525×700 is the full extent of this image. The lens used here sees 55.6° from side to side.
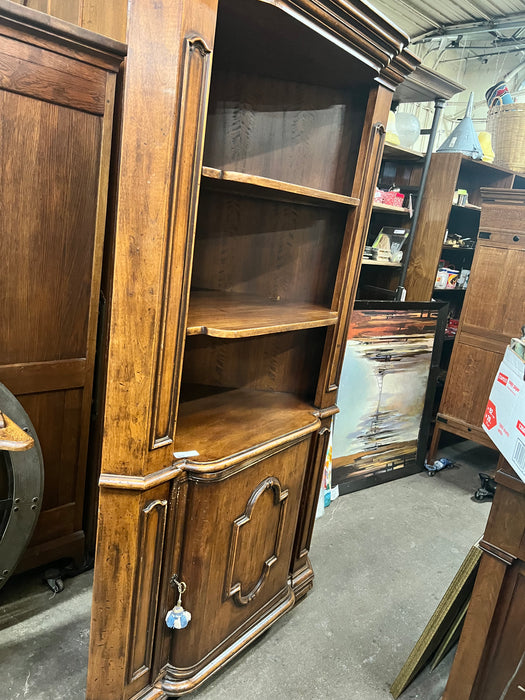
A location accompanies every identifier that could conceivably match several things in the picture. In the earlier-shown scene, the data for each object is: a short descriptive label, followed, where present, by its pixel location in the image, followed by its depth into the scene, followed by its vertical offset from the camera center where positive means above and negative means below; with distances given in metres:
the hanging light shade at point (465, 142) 3.35 +0.77
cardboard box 1.13 -0.34
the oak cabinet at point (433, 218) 3.20 +0.24
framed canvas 2.78 -0.82
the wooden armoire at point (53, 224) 1.43 -0.06
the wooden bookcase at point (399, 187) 2.98 +0.40
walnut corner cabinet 1.09 -0.23
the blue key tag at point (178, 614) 1.37 -1.05
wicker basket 3.36 +0.89
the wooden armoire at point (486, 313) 2.84 -0.29
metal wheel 1.56 -0.92
